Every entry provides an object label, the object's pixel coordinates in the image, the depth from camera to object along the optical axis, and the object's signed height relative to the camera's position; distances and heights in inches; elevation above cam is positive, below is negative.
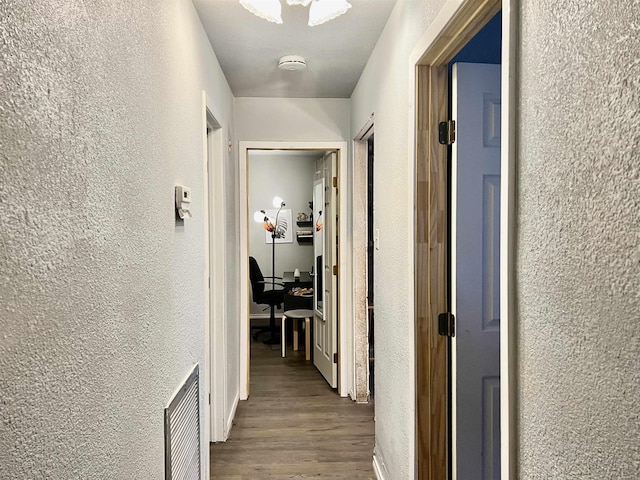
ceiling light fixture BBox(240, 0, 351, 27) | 74.9 +34.5
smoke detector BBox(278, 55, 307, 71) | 116.9 +40.6
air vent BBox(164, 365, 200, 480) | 66.9 -30.5
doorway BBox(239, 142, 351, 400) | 154.6 -2.2
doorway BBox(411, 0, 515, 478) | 76.4 -6.9
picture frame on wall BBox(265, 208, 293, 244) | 273.3 +4.3
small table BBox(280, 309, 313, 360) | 201.8 -39.6
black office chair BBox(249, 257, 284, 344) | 235.0 -29.5
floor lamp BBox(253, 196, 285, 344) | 262.7 +4.8
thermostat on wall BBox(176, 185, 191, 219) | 73.3 +4.8
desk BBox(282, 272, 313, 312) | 227.0 -29.1
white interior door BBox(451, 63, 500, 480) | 75.9 -4.6
